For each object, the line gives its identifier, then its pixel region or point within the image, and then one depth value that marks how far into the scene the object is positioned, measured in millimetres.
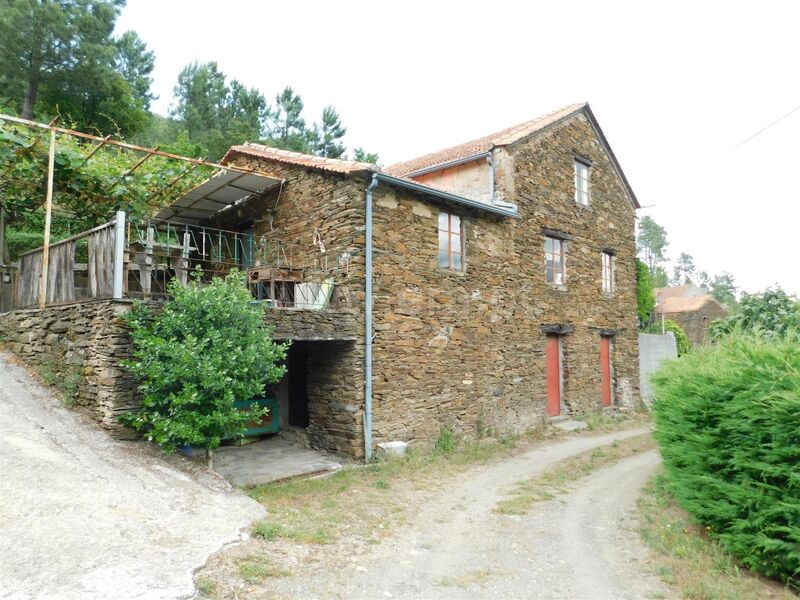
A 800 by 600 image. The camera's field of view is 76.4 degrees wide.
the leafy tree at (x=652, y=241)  66938
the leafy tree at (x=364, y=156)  26188
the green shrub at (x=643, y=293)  17562
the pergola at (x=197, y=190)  7717
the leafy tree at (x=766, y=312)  10180
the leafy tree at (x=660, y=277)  54406
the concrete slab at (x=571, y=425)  12133
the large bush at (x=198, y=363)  5914
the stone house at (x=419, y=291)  8422
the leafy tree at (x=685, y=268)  77312
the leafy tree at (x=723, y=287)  67938
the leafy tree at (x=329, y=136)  27875
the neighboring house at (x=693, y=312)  31844
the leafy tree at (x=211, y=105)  27109
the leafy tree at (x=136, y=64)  24969
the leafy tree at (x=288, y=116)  28406
